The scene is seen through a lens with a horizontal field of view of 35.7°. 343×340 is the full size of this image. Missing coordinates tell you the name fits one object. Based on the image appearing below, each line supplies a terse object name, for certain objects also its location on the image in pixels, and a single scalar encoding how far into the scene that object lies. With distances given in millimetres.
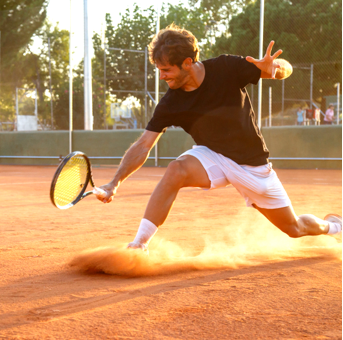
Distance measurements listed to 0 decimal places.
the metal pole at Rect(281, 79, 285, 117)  21512
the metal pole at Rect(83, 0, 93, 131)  17500
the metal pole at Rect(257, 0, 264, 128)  13722
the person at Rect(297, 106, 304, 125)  21641
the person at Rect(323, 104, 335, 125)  19562
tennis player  3377
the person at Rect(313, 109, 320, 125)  20483
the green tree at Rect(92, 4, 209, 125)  31672
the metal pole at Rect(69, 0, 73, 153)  16203
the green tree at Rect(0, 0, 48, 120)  25312
